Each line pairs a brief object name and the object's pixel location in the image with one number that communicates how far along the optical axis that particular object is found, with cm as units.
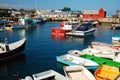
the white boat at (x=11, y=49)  1220
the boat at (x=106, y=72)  869
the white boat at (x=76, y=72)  882
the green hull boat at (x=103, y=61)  1072
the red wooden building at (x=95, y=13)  6038
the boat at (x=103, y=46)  1479
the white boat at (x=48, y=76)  799
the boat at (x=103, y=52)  1221
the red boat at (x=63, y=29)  2606
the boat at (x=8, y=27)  3256
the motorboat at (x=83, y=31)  2461
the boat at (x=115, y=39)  2016
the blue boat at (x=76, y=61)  1052
